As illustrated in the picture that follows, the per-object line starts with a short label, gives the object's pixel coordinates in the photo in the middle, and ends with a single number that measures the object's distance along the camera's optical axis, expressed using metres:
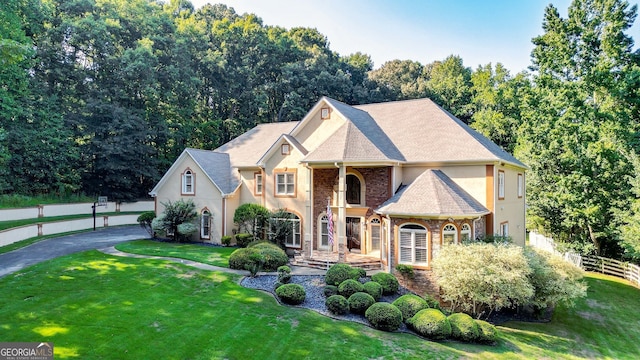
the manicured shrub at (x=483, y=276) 14.52
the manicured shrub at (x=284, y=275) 16.30
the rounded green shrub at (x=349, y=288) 15.16
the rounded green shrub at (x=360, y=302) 14.08
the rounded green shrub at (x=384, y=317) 13.04
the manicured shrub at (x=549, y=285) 15.85
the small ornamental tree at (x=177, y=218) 26.00
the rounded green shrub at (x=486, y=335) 13.16
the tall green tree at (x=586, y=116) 24.81
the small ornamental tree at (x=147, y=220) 28.30
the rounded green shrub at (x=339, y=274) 16.31
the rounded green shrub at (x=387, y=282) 16.28
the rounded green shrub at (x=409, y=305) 14.04
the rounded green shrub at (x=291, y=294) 14.38
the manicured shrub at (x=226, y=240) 24.72
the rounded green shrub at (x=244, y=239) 23.94
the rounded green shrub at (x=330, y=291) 15.41
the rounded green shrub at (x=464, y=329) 13.02
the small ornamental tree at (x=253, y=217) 24.05
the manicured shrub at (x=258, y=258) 18.42
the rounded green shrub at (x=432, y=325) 12.79
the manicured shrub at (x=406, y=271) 17.27
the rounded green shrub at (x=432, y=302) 15.45
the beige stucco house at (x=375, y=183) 18.03
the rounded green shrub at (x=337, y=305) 13.89
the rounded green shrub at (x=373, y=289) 15.14
